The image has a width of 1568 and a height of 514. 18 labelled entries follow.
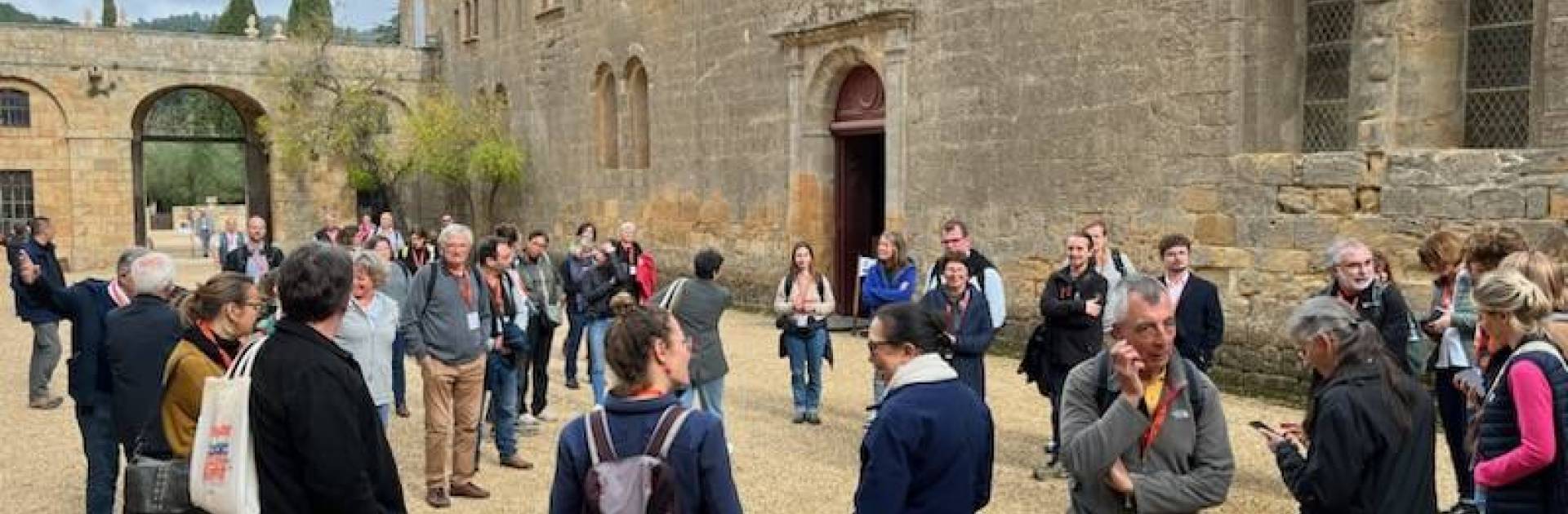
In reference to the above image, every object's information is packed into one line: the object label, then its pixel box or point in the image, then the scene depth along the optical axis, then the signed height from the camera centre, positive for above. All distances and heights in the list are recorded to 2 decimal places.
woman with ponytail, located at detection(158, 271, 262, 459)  3.90 -0.45
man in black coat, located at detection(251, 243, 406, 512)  3.32 -0.56
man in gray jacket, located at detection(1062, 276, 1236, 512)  3.22 -0.60
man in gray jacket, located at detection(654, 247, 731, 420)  7.61 -0.71
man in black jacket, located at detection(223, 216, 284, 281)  10.30 -0.44
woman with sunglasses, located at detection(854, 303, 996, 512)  3.47 -0.65
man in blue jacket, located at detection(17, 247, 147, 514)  5.70 -0.91
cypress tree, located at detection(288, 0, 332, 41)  27.50 +3.95
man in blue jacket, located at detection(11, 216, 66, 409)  9.50 -0.95
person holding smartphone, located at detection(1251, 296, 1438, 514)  3.31 -0.62
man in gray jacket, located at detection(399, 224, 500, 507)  6.55 -0.78
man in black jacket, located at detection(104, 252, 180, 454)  4.92 -0.56
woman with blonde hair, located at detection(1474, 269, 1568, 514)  3.55 -0.61
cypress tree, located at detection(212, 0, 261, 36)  44.34 +6.64
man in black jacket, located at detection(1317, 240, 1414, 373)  5.78 -0.45
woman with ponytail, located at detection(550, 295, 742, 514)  3.04 -0.56
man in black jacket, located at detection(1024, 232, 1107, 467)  6.80 -0.63
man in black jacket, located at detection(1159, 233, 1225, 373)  6.54 -0.57
